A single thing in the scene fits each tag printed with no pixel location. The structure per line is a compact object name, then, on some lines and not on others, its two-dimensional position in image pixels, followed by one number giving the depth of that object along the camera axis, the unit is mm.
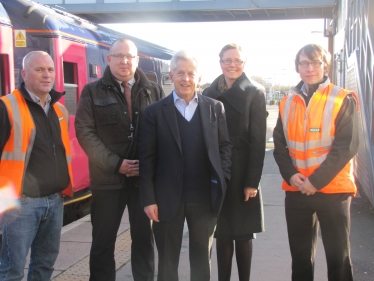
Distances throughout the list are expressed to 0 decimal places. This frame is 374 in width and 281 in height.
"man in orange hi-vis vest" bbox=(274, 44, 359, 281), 3092
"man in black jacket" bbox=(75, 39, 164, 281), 3371
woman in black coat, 3432
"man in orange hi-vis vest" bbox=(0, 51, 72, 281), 2930
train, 5629
